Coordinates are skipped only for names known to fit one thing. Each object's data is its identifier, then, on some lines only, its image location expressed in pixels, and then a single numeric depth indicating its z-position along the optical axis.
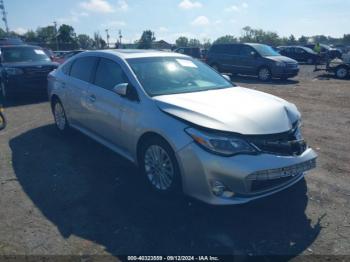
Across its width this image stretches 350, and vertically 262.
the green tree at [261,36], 78.81
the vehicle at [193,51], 28.17
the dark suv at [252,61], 15.30
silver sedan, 3.30
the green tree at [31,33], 80.79
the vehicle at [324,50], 23.94
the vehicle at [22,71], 9.87
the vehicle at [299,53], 27.81
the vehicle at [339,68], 15.96
